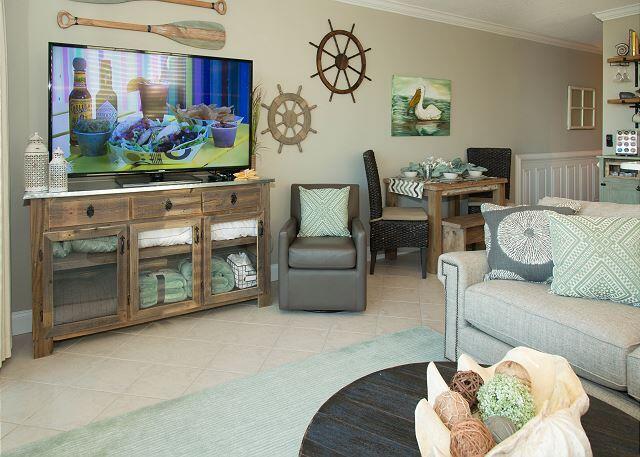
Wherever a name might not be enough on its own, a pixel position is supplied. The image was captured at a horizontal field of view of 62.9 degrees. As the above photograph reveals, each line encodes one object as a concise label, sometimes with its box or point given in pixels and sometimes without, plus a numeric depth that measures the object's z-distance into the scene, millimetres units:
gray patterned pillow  2656
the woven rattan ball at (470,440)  1110
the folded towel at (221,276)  3648
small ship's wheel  4445
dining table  4750
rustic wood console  2969
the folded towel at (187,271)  3498
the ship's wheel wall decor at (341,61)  4703
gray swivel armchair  3629
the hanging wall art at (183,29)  3424
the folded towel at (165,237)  3336
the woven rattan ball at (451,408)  1217
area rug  2074
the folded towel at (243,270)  3766
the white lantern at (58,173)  2979
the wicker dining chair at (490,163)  5676
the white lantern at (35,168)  2941
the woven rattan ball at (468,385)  1354
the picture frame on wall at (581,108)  7191
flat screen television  3182
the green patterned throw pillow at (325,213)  4035
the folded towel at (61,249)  2978
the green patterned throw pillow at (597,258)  2316
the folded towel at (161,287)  3352
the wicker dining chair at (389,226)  4676
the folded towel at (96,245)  3074
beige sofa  2004
